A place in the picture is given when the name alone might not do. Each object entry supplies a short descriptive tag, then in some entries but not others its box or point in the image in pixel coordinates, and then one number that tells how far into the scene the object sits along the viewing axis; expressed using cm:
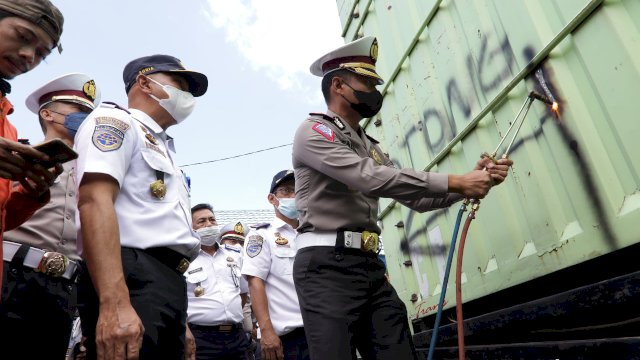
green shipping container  164
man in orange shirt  146
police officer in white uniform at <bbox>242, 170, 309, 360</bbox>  291
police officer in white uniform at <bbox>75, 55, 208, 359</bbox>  125
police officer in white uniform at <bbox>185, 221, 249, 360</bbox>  374
